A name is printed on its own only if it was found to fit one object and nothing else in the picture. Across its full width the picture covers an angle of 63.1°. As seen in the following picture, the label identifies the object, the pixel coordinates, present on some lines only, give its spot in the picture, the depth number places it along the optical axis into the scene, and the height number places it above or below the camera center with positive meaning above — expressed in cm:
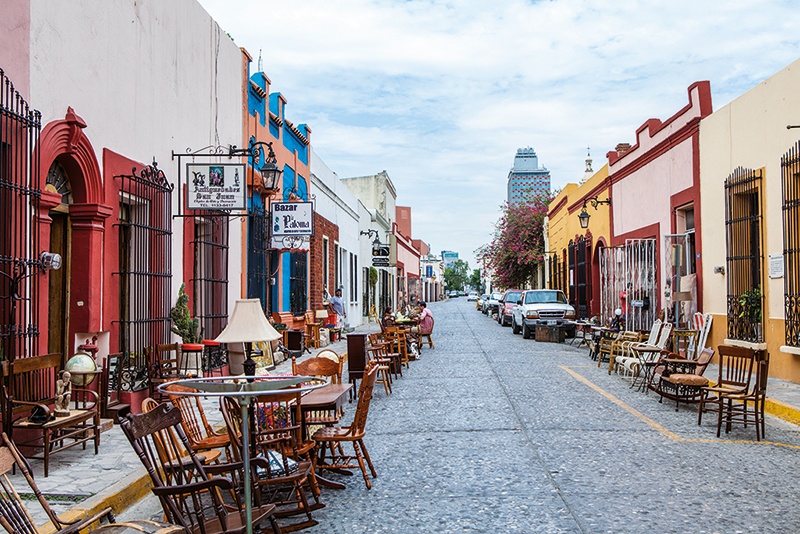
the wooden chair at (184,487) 369 -118
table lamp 548 -32
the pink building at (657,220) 1519 +181
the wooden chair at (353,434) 580 -133
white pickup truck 2198 -84
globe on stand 686 -79
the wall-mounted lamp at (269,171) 1153 +220
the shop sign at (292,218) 1473 +160
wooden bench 588 -113
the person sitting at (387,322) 1552 -83
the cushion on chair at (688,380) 885 -129
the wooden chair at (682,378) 895 -131
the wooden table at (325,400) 570 -107
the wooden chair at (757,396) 747 -133
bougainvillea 3878 +281
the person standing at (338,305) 2067 -53
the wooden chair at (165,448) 432 -107
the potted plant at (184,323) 1009 -53
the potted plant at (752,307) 1203 -42
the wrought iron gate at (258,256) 1419 +74
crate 2145 -157
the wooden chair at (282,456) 486 -140
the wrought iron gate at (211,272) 1149 +31
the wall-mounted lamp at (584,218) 2080 +219
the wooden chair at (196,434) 558 -131
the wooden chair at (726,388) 775 -130
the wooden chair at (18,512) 329 -114
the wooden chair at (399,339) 1434 -115
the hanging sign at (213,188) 1020 +159
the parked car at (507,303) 2979 -77
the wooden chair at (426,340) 1790 -170
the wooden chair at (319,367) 763 -94
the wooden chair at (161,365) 859 -106
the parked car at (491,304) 4288 -118
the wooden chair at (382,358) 1088 -126
